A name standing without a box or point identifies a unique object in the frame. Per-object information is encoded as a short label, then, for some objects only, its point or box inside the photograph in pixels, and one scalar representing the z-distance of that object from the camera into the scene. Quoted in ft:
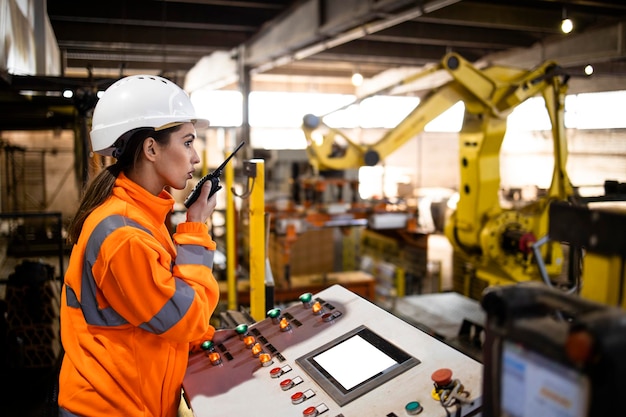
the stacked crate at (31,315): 16.87
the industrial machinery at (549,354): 3.23
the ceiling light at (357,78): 34.40
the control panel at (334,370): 5.98
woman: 5.83
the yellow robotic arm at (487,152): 17.29
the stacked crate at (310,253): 24.29
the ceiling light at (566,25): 20.93
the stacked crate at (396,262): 26.81
